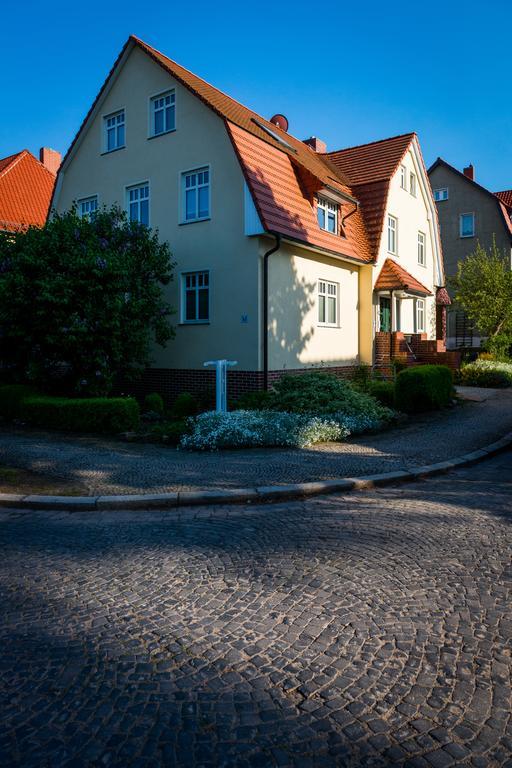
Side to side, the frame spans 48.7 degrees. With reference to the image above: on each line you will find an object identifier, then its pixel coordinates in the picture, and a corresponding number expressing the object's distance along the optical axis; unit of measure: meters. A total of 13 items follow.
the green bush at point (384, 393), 15.18
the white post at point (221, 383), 13.75
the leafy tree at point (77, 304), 12.80
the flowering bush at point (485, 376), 21.62
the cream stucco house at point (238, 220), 15.32
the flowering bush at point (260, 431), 10.37
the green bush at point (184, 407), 14.28
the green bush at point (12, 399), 13.66
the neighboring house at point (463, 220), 37.78
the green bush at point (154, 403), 14.66
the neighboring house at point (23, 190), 25.06
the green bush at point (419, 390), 14.26
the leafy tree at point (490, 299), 26.78
